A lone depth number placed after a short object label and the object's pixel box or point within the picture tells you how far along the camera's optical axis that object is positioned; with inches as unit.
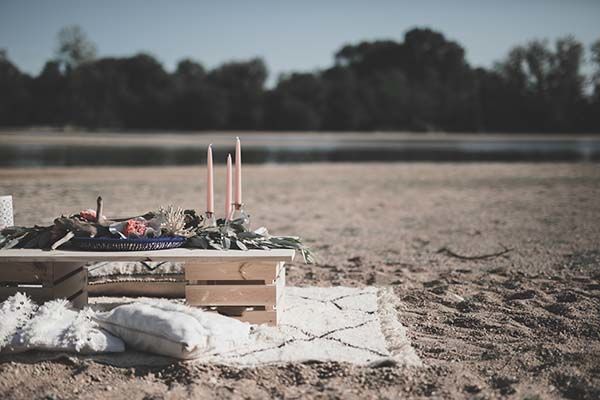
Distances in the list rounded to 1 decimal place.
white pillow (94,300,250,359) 154.3
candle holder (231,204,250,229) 189.8
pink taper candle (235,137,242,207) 184.2
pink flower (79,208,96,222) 190.1
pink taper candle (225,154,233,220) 181.2
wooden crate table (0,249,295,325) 173.8
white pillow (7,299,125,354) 158.2
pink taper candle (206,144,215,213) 181.6
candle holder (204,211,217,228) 191.2
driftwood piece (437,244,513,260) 297.4
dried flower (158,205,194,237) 183.6
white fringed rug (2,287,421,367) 159.0
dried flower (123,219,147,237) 177.0
